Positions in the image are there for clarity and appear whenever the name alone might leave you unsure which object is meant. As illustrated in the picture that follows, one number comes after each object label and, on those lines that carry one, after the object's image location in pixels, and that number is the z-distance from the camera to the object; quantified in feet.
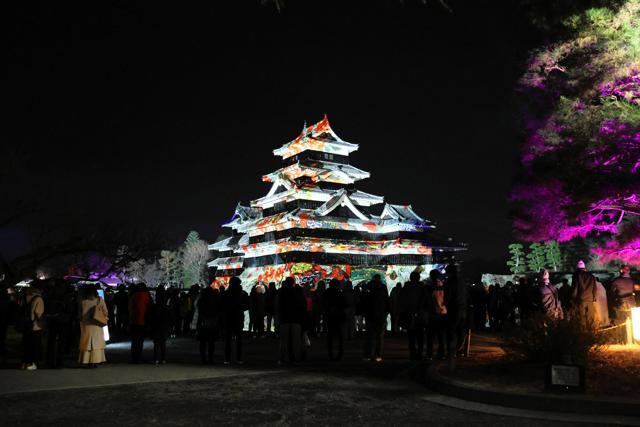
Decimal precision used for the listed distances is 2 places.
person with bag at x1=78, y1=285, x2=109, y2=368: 38.96
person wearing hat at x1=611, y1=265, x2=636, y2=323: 43.57
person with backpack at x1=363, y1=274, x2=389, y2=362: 42.11
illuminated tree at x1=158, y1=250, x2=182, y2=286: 317.63
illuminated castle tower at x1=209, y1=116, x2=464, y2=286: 136.05
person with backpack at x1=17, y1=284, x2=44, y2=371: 38.40
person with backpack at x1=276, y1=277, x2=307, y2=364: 41.11
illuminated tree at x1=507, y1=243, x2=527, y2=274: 280.31
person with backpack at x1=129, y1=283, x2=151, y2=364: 42.68
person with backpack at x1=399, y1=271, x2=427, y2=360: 41.75
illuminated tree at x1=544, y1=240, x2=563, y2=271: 264.11
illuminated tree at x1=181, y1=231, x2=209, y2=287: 318.04
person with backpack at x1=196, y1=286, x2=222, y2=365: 41.32
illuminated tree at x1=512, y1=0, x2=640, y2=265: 51.19
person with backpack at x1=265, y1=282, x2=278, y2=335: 60.05
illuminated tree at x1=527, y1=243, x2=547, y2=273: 268.27
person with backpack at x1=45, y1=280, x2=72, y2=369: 39.47
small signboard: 26.27
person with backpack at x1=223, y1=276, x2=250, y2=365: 42.06
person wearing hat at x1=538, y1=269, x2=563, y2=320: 41.86
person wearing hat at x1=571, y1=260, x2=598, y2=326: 42.19
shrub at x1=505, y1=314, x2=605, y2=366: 29.68
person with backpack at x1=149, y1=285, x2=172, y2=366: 42.37
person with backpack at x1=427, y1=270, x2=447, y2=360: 40.63
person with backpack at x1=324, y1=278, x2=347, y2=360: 42.52
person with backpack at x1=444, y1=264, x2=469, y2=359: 35.86
